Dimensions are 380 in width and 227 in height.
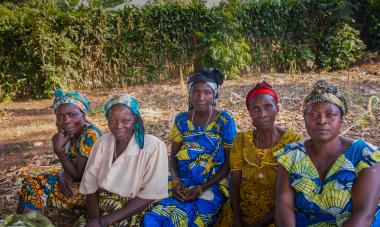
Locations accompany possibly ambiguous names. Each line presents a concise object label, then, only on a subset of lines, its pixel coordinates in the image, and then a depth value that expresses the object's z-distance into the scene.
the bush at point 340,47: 11.79
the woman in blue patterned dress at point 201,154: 3.04
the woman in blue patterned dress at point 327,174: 2.15
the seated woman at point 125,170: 2.78
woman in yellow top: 2.81
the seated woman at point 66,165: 3.10
